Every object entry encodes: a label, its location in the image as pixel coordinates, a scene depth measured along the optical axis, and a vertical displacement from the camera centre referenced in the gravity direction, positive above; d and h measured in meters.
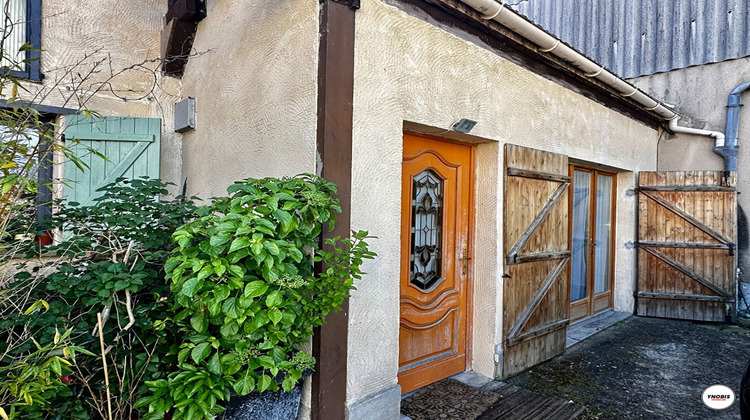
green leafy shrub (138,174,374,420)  1.78 -0.38
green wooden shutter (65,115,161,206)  3.75 +0.58
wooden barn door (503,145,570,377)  3.63 -0.37
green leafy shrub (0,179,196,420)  1.87 -0.50
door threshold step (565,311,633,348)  4.81 -1.36
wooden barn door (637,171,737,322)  5.45 -0.31
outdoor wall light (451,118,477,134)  3.14 +0.71
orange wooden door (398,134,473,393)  3.23 -0.36
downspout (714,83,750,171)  5.70 +1.33
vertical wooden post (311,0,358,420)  2.39 +0.40
